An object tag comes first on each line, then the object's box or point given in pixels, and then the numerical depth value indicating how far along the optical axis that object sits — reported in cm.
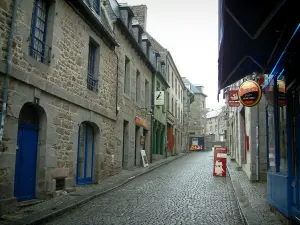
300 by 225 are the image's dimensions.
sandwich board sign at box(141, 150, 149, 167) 1714
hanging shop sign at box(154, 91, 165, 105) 2043
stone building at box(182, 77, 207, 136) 5384
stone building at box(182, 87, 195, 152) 4076
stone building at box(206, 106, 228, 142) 6949
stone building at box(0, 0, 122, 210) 626
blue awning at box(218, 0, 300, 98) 410
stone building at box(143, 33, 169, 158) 2186
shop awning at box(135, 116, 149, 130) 1677
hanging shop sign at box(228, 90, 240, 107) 1428
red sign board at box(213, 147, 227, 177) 1334
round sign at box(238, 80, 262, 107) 777
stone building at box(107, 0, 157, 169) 1382
